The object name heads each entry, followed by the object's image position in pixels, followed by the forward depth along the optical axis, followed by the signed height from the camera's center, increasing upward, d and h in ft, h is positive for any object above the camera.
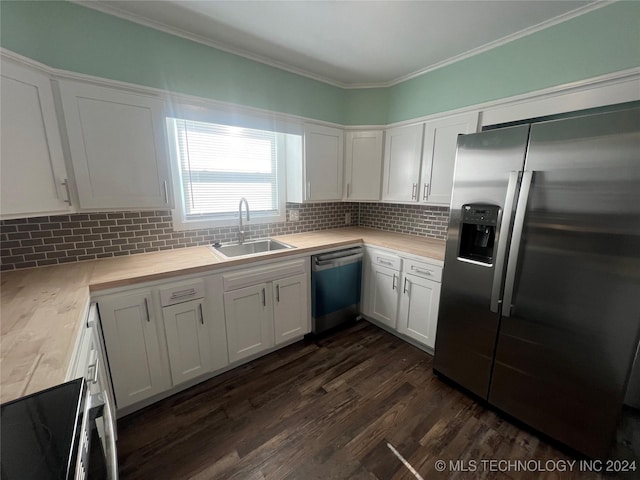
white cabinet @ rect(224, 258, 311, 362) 6.55 -3.17
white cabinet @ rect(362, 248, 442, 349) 7.20 -3.12
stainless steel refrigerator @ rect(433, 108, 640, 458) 3.97 -1.34
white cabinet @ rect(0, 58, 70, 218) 3.97 +0.66
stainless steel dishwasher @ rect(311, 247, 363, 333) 7.95 -3.08
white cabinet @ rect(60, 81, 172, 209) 4.95 +0.86
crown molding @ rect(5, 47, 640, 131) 4.68 +2.17
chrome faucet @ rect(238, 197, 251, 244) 7.78 -0.77
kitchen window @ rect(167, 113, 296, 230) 7.11 +0.54
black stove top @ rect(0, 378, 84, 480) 1.65 -1.77
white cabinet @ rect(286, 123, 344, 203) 8.62 +0.86
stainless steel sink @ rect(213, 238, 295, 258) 7.68 -1.78
